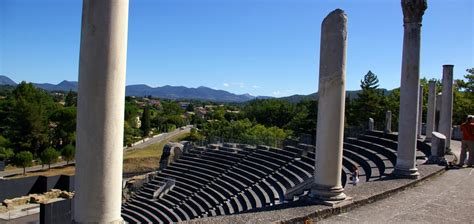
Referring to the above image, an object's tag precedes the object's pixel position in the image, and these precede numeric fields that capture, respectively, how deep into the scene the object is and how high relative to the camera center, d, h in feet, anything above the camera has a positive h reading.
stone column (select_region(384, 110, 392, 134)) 72.51 -1.79
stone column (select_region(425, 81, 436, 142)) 61.98 +0.95
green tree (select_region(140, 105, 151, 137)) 351.87 -17.31
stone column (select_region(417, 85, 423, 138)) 63.98 -2.15
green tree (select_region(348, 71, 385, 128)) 181.37 +2.60
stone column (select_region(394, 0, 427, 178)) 36.94 +2.61
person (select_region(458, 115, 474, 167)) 45.03 -2.65
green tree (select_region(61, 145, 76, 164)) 196.54 -24.77
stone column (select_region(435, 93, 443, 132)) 77.06 +1.27
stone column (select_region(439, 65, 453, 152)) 53.42 +1.46
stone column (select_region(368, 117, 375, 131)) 80.71 -2.39
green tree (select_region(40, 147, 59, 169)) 184.65 -25.31
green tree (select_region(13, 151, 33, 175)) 173.06 -25.63
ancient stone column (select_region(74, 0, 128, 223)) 17.78 -0.28
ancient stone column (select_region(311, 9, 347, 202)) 26.96 +0.29
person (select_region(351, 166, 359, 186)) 45.06 -7.19
